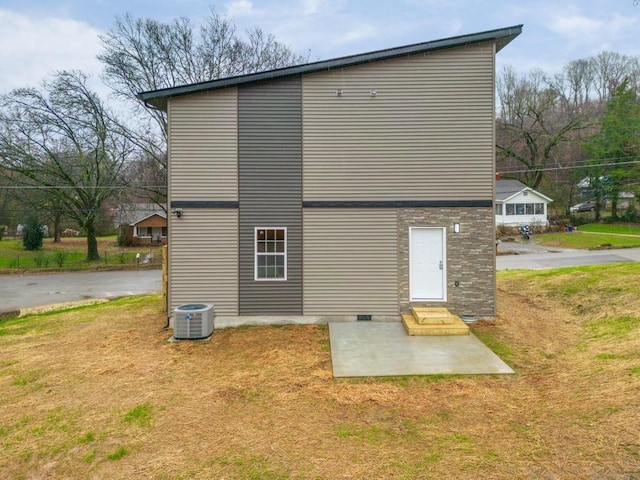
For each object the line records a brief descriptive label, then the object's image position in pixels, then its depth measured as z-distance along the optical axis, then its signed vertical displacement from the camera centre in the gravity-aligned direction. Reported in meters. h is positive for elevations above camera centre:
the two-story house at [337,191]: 8.55 +1.14
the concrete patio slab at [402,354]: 5.82 -1.93
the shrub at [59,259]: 22.81 -1.00
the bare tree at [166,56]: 21.17 +10.84
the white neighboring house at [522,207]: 34.00 +3.04
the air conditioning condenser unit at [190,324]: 7.60 -1.64
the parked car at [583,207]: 39.10 +3.48
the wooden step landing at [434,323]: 7.55 -1.69
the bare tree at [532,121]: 38.50 +12.71
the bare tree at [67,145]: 21.34 +5.89
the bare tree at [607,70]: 43.06 +19.45
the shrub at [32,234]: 28.12 +0.64
